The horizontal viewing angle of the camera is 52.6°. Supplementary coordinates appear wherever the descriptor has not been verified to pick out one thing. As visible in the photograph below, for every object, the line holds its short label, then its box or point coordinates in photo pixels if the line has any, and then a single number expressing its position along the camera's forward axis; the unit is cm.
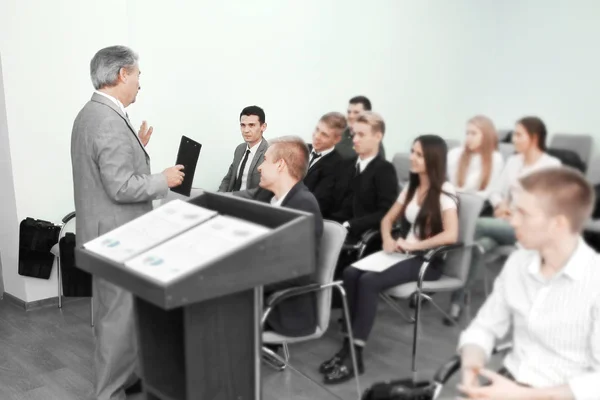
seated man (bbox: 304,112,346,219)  244
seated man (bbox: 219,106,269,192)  293
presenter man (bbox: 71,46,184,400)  262
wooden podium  175
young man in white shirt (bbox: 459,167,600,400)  149
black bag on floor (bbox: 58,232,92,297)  397
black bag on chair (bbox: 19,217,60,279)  398
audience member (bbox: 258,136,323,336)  259
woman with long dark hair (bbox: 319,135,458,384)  185
